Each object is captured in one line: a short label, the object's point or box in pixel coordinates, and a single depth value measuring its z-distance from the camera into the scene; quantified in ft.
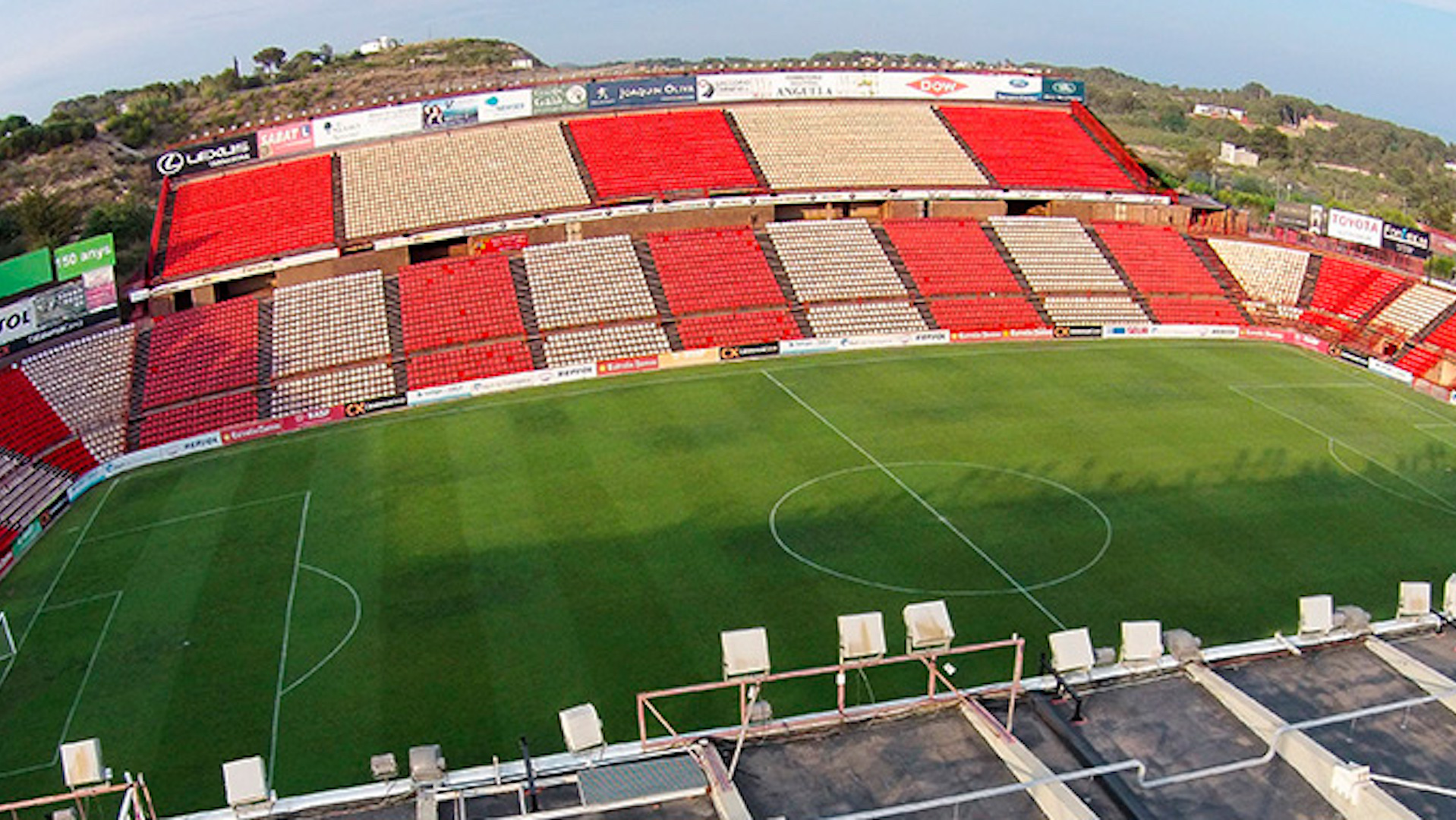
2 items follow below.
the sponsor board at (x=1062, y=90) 252.21
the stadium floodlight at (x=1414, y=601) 57.72
